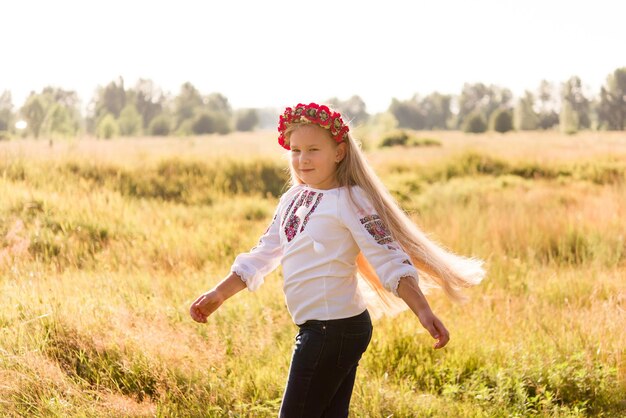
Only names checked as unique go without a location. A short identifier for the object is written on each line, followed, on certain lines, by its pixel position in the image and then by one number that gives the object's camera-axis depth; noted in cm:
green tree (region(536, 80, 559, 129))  6191
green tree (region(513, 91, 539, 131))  6119
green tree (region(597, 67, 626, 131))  4875
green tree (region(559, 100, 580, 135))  5406
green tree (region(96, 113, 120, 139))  3947
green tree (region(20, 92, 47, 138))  3067
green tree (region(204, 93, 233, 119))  6790
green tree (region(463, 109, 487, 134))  6050
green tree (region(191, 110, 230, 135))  5866
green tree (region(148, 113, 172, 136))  5242
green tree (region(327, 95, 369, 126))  8169
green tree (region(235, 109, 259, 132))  8025
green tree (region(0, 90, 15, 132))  2661
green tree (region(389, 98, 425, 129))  9300
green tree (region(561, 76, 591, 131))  5872
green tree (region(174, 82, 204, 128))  6072
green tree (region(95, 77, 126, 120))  4926
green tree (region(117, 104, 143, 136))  4653
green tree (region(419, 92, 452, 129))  9219
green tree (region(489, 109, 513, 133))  5753
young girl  282
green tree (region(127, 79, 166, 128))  5403
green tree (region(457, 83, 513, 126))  9338
